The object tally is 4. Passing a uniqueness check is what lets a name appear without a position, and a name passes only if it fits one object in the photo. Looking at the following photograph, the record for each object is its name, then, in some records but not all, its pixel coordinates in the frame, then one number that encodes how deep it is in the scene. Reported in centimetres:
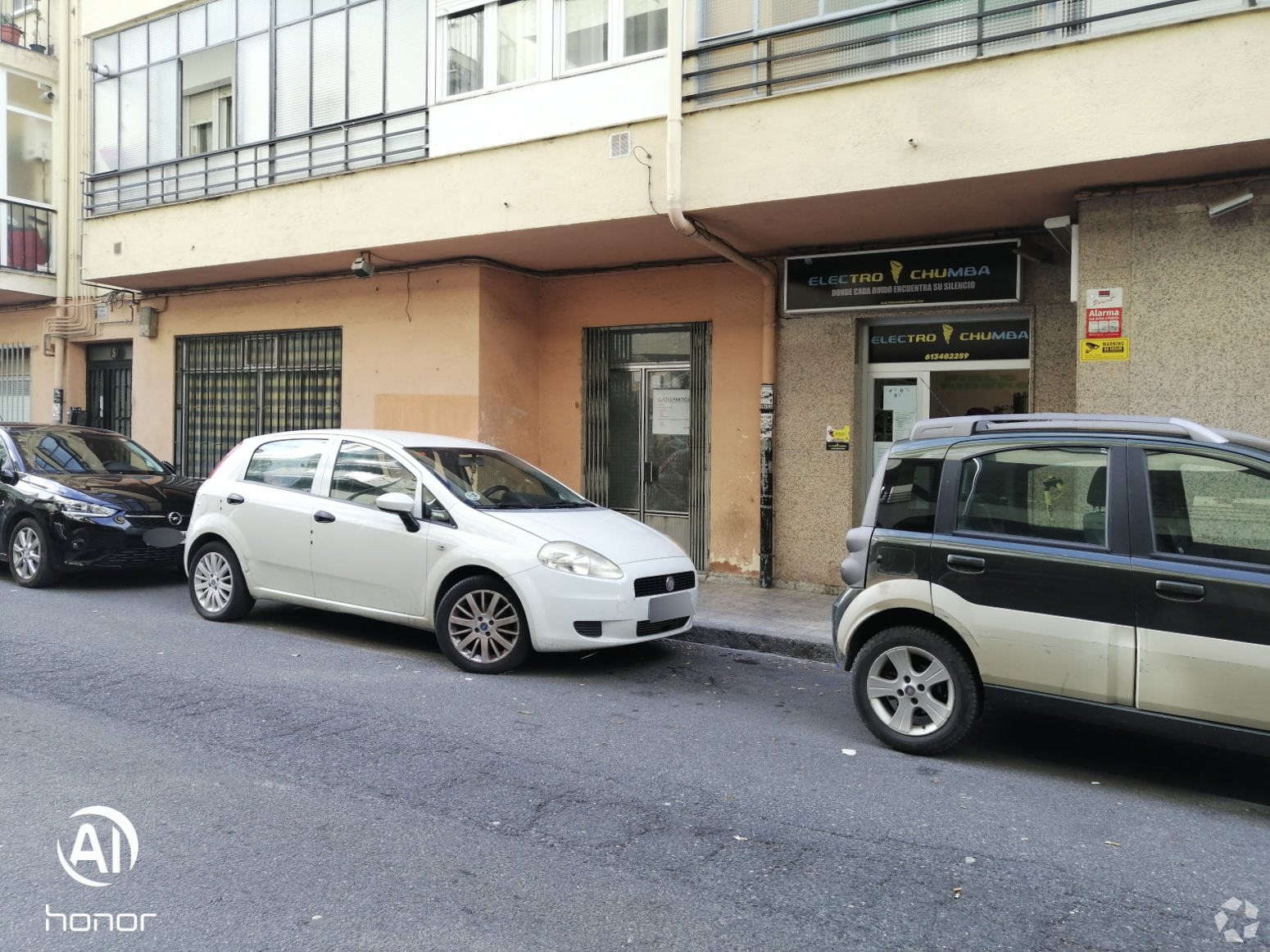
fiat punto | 652
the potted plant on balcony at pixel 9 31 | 1662
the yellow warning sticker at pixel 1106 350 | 778
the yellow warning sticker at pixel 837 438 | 999
